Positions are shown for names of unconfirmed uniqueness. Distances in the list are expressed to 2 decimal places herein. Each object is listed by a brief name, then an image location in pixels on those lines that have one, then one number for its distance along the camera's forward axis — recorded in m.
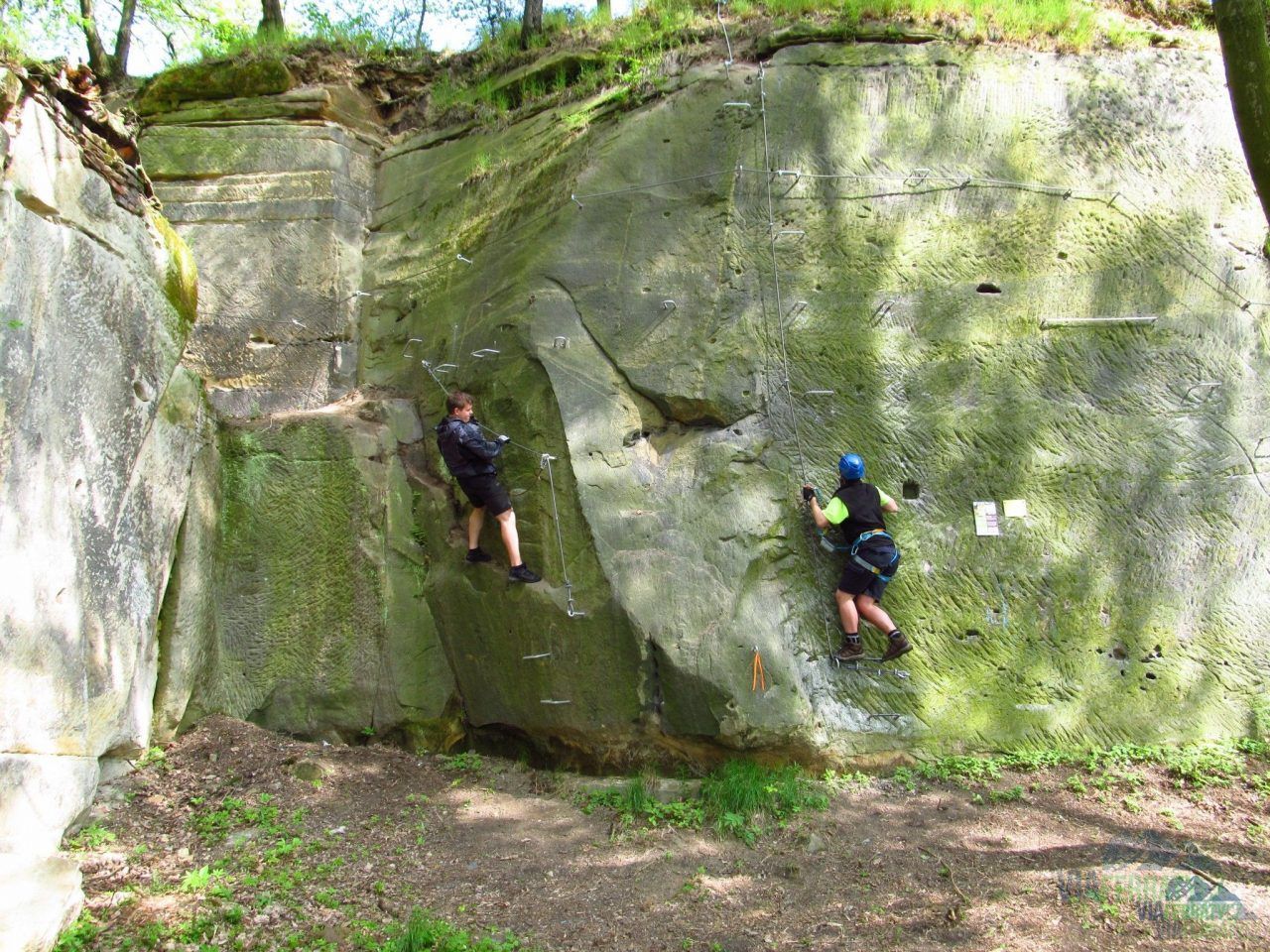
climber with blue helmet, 6.58
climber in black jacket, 6.89
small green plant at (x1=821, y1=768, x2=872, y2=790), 6.34
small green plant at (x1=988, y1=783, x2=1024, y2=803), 6.15
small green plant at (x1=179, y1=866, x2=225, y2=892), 5.09
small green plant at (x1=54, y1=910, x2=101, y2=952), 4.46
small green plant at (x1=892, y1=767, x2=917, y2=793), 6.33
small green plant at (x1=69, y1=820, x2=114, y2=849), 5.39
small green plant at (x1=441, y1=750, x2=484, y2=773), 6.98
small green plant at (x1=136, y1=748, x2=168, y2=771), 6.30
